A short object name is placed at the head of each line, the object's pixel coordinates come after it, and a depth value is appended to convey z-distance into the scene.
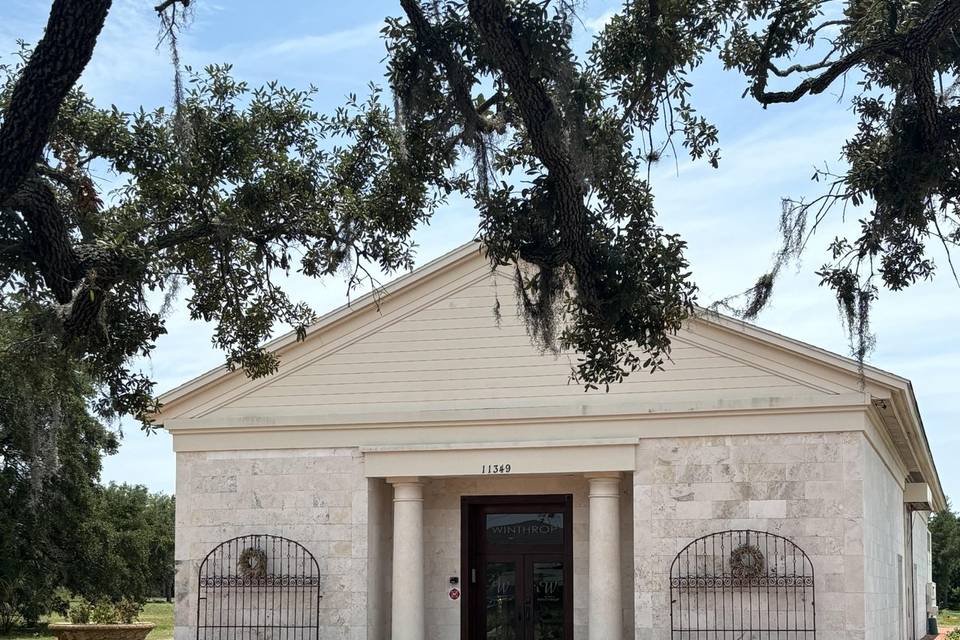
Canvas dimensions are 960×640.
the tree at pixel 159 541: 44.20
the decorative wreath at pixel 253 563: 18.56
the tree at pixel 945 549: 67.69
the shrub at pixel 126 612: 22.83
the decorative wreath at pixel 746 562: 16.61
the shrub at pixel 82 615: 22.61
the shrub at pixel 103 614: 22.39
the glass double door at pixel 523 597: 19.16
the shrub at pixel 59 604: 36.97
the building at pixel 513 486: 16.70
